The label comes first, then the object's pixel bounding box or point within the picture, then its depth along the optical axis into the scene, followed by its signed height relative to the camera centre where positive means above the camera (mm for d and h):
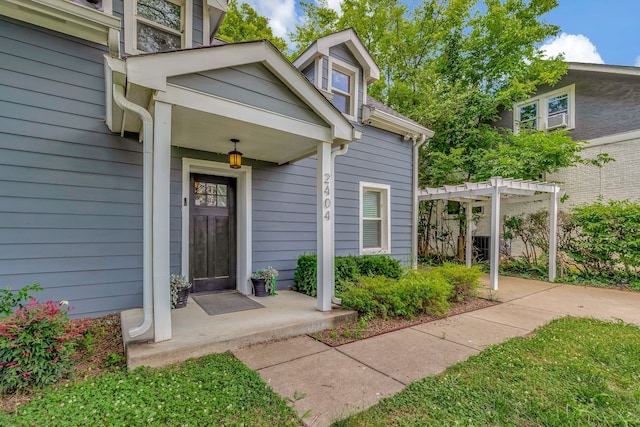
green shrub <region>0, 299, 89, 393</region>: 2201 -1072
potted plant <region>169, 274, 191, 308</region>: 3945 -1077
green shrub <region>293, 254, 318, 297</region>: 5000 -1112
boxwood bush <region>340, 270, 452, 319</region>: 4137 -1235
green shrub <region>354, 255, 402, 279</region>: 5539 -1040
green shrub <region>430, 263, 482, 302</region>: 5426 -1267
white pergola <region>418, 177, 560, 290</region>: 6445 +447
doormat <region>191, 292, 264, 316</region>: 4025 -1351
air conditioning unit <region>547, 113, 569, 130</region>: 9352 +2965
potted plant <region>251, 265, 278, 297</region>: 4832 -1160
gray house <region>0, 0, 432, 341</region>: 2820 +842
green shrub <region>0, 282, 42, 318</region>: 2473 -819
